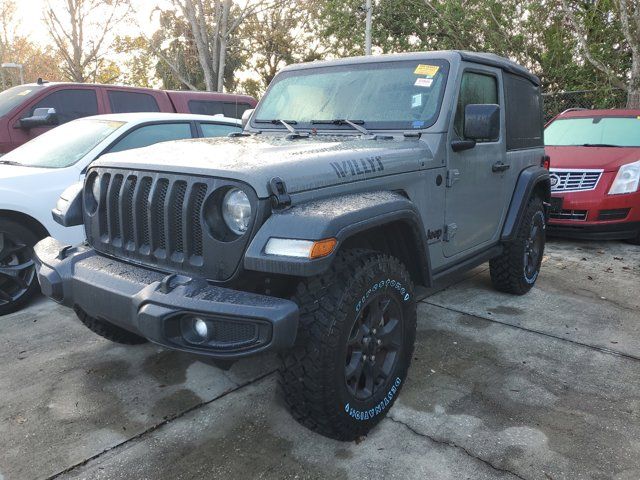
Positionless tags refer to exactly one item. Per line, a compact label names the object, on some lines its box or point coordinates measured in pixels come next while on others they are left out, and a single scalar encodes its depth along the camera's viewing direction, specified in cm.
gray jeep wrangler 210
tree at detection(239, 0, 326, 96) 2625
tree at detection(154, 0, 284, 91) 1519
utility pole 1639
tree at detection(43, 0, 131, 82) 1870
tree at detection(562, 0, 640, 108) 1127
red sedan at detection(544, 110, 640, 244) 625
